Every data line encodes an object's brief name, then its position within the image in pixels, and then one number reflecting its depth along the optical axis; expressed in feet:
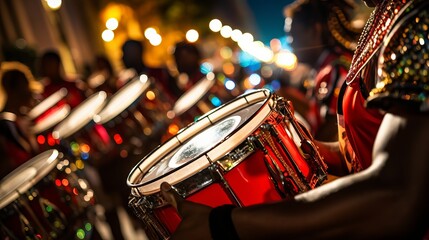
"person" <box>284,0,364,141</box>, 13.48
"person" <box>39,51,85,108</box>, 27.45
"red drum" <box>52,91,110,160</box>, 18.97
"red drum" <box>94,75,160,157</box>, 19.31
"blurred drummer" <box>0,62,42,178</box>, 16.38
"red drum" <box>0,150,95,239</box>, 9.91
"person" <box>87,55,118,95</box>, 28.27
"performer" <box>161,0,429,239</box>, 3.97
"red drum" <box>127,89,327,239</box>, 6.15
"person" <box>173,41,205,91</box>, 26.45
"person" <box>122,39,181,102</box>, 27.15
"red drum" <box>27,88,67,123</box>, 21.87
